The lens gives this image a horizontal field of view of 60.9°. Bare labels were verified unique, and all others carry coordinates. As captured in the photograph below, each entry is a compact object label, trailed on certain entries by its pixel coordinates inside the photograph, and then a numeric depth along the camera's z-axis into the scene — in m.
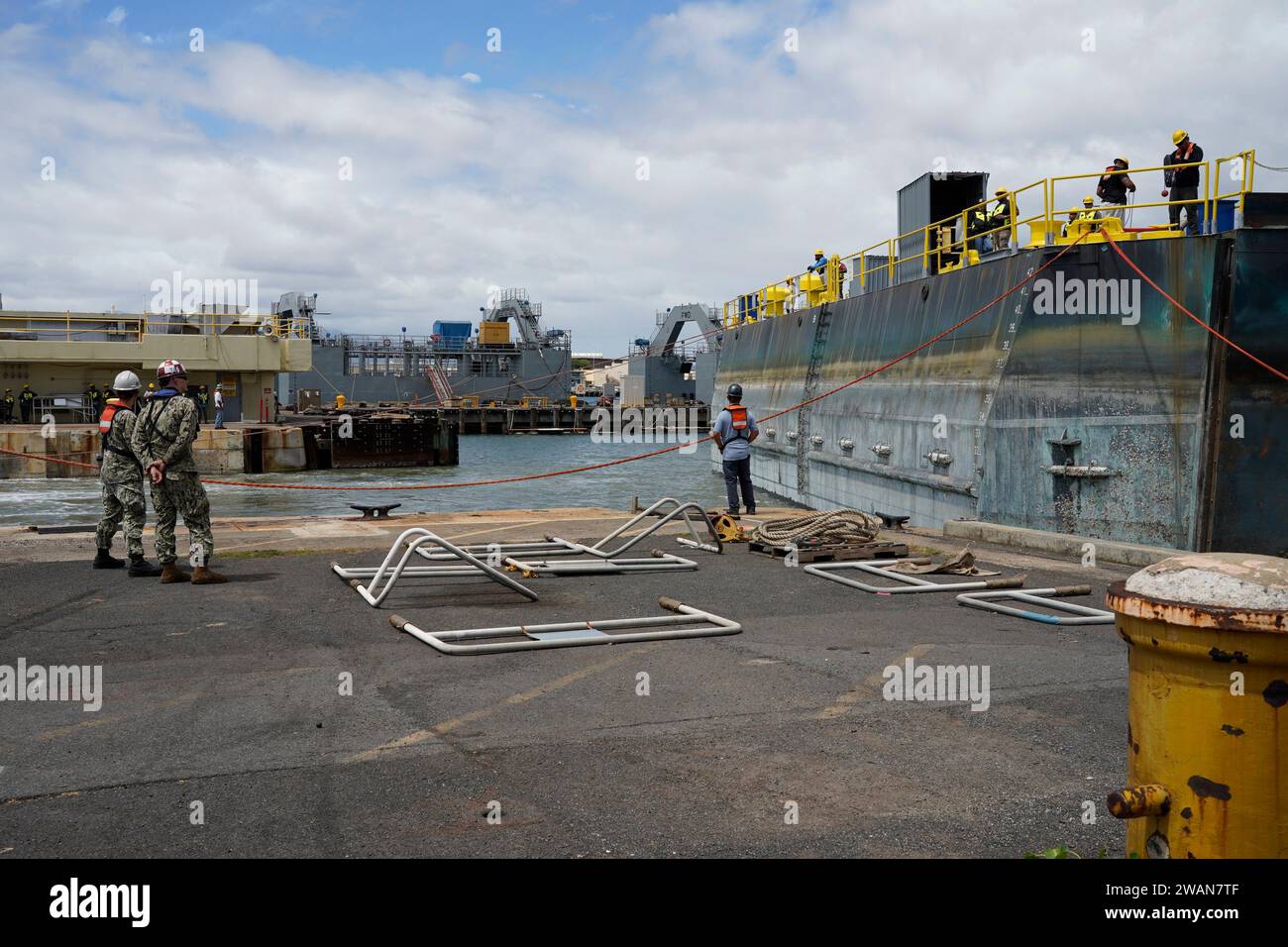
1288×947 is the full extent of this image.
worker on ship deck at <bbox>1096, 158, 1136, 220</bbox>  15.09
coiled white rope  11.65
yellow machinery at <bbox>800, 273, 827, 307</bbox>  26.50
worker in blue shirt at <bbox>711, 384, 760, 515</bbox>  15.12
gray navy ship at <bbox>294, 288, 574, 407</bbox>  88.75
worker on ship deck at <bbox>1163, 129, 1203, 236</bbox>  14.38
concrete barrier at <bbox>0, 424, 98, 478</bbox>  36.28
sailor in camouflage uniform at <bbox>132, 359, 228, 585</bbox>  9.69
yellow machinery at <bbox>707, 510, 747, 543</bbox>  12.87
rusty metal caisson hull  12.99
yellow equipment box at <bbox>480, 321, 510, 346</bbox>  94.56
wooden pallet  11.27
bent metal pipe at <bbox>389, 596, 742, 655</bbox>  7.16
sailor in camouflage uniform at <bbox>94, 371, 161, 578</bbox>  10.30
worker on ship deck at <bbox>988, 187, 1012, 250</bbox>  17.27
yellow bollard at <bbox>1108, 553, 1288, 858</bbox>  2.97
